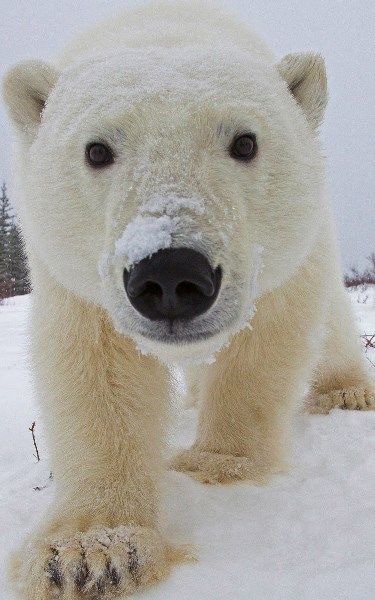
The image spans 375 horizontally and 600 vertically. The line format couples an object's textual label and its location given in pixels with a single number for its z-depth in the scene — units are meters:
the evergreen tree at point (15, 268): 27.03
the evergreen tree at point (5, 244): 28.30
